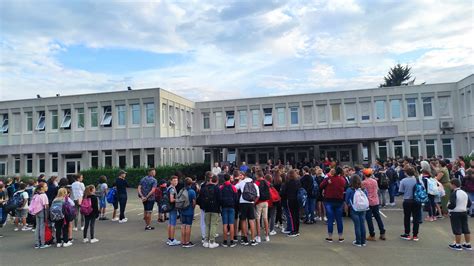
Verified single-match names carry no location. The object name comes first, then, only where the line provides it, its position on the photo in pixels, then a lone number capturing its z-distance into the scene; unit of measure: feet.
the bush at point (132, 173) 86.74
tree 192.34
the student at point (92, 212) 30.50
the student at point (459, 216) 25.11
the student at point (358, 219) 27.02
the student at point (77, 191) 36.31
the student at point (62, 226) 29.55
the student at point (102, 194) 41.81
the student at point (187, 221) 28.27
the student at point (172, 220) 28.96
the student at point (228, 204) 28.17
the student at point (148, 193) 36.45
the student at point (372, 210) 28.60
